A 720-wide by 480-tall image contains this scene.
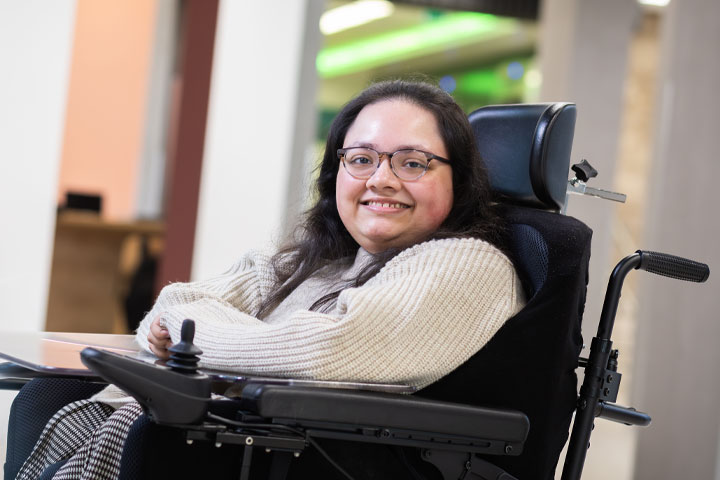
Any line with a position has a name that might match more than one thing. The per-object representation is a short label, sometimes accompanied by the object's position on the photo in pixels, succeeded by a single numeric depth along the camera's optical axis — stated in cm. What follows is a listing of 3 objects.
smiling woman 216
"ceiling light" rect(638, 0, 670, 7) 809
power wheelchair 205
